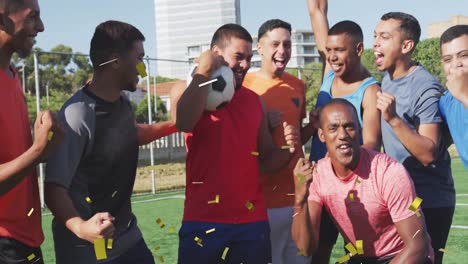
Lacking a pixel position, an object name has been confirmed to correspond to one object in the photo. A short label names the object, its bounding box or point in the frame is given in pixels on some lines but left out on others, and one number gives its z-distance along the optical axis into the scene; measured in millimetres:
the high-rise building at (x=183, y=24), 174750
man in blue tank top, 5234
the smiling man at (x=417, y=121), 5152
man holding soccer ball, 4793
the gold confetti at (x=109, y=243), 4045
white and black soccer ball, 4625
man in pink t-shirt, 4461
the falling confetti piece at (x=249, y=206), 4875
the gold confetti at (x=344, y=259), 4874
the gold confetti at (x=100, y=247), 3471
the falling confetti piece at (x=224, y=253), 4781
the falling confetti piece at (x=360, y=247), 4777
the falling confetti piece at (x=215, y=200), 4809
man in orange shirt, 5582
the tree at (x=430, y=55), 43531
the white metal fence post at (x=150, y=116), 15398
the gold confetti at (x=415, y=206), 4469
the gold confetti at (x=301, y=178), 4398
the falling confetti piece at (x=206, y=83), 4484
